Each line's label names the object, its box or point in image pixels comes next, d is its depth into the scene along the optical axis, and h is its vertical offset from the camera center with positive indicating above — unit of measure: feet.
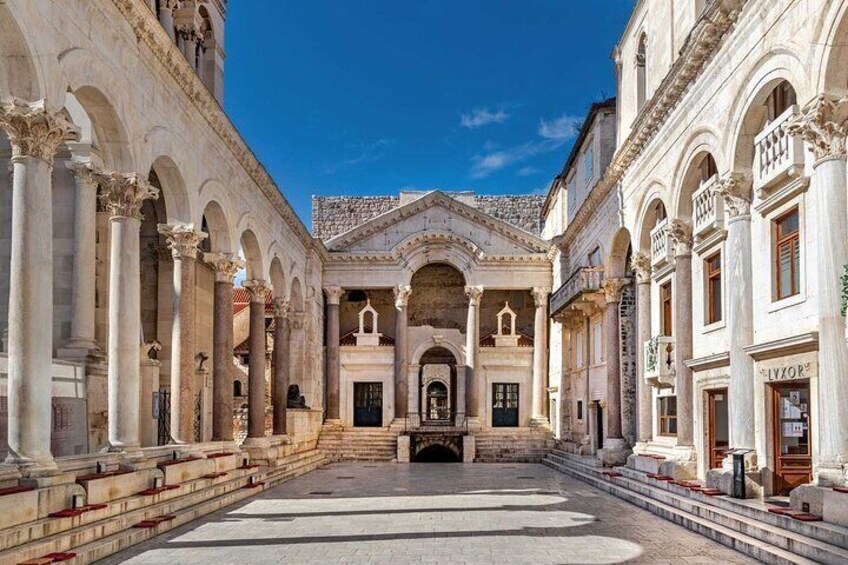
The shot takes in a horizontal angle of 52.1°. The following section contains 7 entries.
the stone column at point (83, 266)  55.67 +6.53
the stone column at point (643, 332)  73.61 +2.67
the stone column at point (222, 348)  73.92 +1.49
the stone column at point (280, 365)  99.60 -0.01
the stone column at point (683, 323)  62.28 +2.86
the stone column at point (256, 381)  85.30 -1.57
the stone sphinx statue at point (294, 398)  103.04 -3.93
